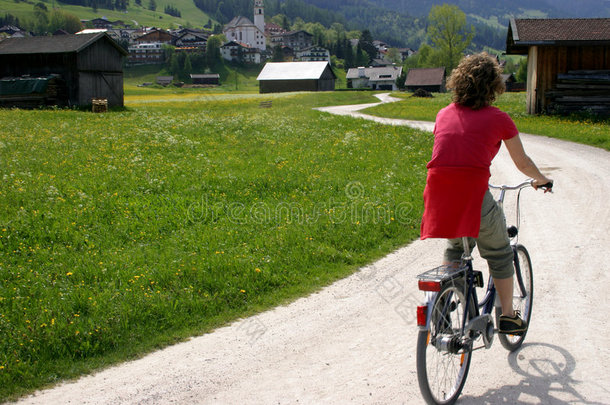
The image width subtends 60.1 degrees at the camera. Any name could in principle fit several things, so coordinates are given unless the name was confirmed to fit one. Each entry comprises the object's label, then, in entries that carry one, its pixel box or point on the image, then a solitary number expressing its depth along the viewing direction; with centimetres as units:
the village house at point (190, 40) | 19338
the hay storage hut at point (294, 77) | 9081
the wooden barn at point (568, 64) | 2786
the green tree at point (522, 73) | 10498
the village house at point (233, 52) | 17812
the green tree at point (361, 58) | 17750
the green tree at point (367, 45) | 19185
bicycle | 401
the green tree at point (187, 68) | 15027
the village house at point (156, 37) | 19112
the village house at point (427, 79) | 9081
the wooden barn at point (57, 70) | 3616
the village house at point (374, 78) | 13712
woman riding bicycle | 414
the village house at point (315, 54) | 18612
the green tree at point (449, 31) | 8225
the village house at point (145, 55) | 17025
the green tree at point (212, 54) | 16538
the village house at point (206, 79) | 14052
